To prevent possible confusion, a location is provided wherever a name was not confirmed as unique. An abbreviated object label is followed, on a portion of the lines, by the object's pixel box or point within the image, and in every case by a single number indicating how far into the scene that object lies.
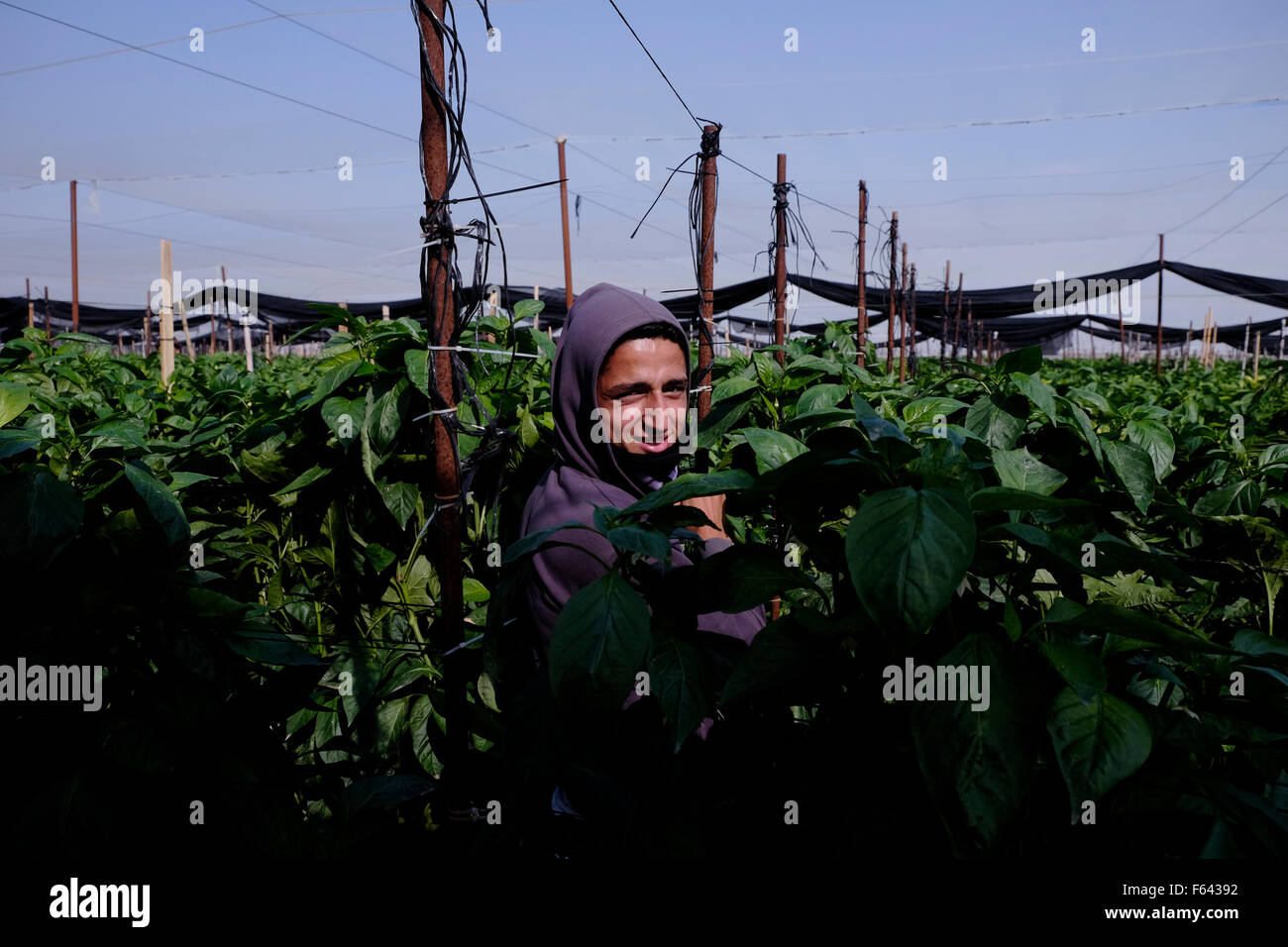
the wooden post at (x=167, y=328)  5.68
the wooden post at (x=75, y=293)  17.46
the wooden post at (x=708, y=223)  3.33
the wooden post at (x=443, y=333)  1.58
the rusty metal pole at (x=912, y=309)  15.44
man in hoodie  1.59
